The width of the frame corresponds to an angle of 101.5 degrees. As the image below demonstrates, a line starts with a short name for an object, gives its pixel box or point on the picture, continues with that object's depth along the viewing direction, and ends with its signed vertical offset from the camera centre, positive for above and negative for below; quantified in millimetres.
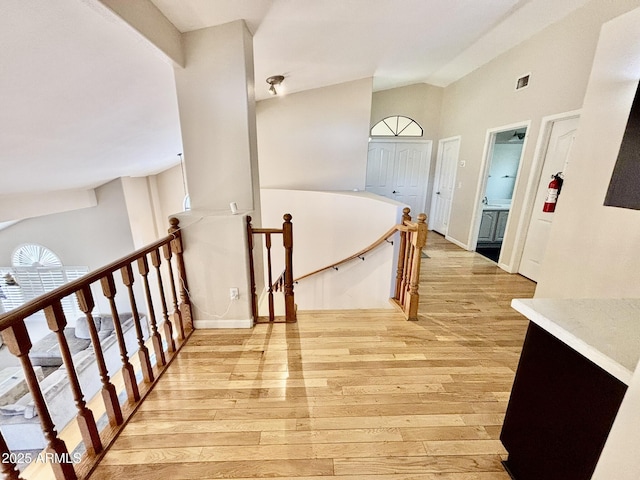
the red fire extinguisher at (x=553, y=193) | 2949 -219
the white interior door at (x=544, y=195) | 3012 -275
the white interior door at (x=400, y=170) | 5809 +31
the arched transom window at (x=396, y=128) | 5734 +932
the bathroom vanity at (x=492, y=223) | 4973 -953
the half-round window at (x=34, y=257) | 5734 -1910
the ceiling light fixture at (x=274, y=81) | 3402 +1134
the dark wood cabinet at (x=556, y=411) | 835 -849
